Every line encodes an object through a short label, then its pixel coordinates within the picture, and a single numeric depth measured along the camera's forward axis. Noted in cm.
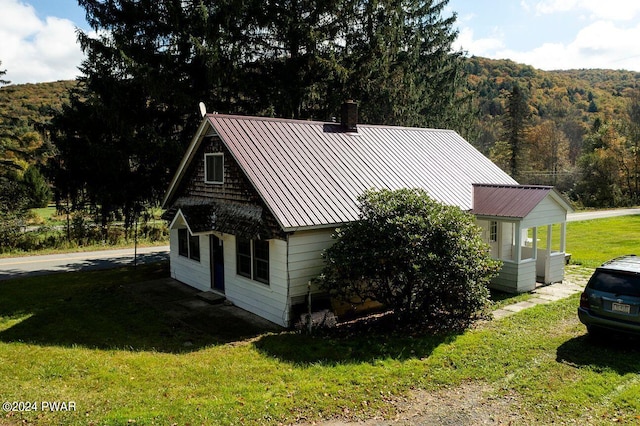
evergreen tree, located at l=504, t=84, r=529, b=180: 5347
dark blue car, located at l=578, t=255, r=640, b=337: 848
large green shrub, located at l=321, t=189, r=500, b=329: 1018
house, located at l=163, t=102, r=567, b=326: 1120
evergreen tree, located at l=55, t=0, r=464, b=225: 1831
